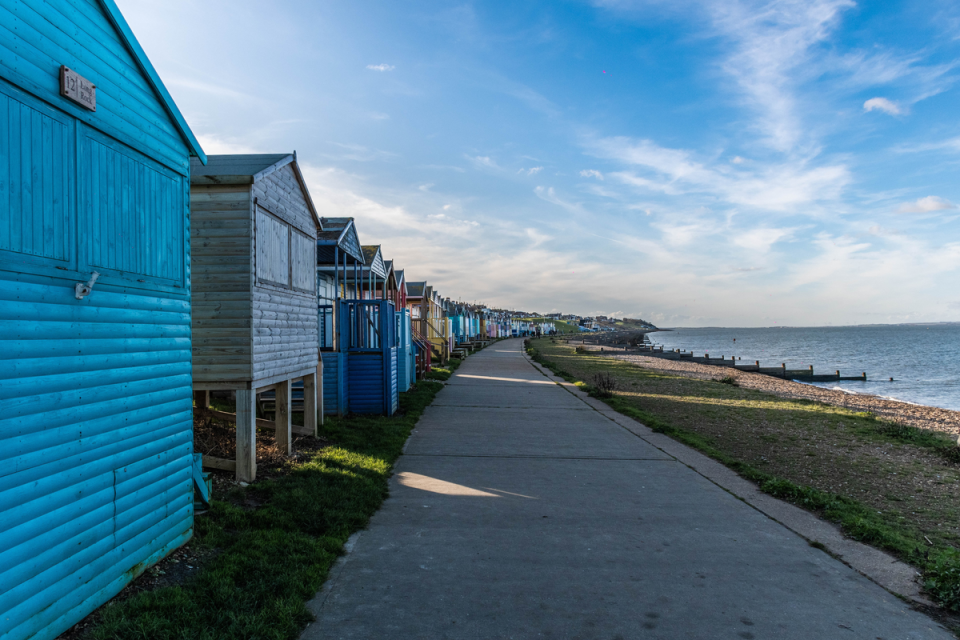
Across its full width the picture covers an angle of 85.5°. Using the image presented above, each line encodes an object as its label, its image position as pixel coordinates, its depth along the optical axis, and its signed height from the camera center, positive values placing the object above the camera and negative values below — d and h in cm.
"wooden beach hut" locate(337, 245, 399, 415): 1223 -60
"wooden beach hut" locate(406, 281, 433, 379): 2278 +2
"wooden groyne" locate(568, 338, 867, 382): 3862 -383
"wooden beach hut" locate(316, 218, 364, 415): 1136 +27
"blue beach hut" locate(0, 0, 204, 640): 309 +9
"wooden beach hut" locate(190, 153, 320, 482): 681 +61
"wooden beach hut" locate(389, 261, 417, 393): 1622 -71
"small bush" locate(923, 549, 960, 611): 401 -213
